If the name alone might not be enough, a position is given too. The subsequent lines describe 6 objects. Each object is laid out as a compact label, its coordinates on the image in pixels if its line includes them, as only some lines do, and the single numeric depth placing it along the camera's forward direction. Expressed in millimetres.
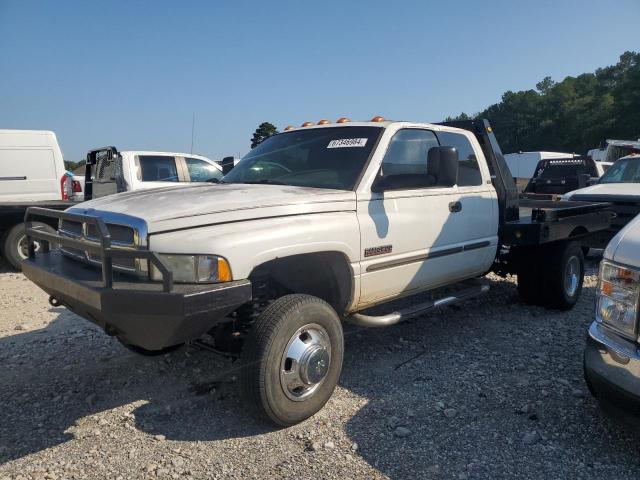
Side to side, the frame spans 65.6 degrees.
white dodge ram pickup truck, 2695
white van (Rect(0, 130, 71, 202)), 8469
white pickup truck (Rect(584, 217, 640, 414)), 2480
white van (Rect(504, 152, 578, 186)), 27820
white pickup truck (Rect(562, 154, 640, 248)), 7004
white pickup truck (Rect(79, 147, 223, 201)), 8430
